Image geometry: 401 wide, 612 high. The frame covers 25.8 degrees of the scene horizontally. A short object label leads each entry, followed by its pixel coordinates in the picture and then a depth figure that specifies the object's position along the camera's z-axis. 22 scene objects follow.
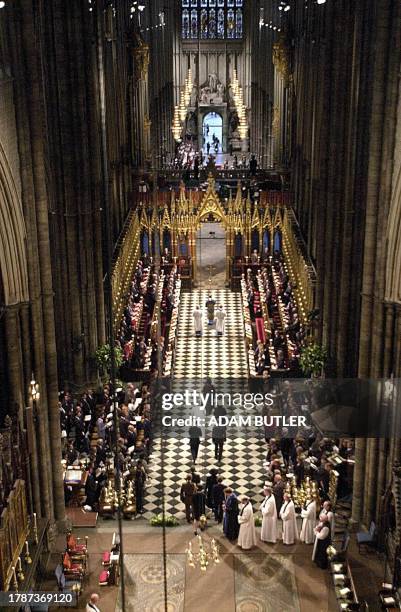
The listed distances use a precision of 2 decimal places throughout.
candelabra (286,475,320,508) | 17.05
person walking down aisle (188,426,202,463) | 19.48
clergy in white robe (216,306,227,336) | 27.62
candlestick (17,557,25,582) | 13.63
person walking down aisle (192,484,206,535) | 16.89
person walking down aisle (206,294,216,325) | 27.79
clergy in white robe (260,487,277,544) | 16.28
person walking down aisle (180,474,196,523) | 17.17
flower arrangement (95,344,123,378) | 22.47
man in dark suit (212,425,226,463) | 19.53
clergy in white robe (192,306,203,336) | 27.12
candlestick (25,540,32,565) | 14.16
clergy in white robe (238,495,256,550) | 16.03
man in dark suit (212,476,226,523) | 17.36
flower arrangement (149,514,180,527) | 16.64
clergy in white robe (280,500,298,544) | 16.12
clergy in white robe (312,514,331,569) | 15.34
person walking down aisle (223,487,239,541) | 16.47
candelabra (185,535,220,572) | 14.95
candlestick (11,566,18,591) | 13.40
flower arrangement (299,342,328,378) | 21.77
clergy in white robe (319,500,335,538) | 15.67
